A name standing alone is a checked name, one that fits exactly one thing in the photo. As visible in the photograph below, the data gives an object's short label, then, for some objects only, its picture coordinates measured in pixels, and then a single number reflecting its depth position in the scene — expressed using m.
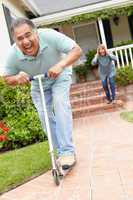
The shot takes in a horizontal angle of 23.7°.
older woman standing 8.29
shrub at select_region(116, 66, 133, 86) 10.19
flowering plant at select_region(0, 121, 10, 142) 5.54
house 12.03
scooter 3.27
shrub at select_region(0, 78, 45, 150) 5.66
